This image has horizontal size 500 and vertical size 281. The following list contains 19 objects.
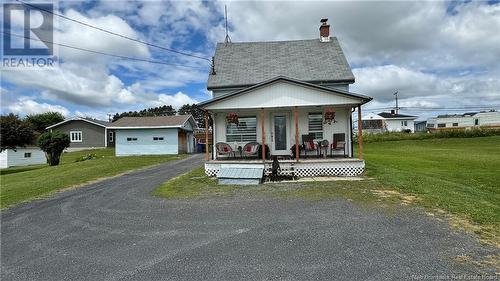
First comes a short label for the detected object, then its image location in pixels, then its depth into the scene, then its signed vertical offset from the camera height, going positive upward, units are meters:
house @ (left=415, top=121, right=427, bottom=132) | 82.70 +3.91
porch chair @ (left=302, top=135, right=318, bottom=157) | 12.97 -0.09
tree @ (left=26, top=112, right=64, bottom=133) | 56.78 +5.66
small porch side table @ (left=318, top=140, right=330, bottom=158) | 12.83 -0.16
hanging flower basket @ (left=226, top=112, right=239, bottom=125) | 13.27 +1.12
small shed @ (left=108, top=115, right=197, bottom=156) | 30.11 +0.69
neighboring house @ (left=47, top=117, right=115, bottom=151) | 37.41 +1.87
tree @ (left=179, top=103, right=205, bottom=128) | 85.13 +9.63
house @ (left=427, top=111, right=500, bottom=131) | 66.38 +4.13
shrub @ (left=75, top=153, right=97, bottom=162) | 25.25 -0.91
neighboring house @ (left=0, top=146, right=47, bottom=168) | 31.98 -0.91
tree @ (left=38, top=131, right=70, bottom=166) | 23.00 +0.32
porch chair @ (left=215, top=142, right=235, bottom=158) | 13.22 -0.17
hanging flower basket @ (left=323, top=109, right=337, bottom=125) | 12.91 +1.12
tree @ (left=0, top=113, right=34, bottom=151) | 25.73 +1.47
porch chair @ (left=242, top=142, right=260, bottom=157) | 12.71 -0.21
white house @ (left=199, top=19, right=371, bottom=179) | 11.77 +1.66
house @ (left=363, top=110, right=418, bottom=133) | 61.22 +3.60
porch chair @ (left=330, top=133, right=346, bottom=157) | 13.03 -0.08
